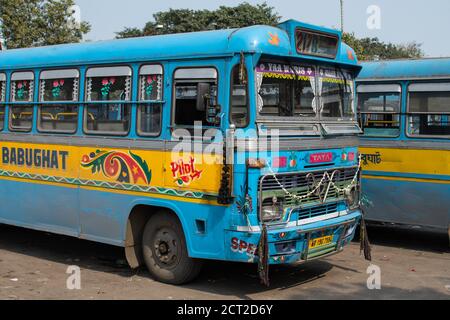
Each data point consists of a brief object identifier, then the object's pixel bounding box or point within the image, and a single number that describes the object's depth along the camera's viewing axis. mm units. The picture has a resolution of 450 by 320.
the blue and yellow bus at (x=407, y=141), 9500
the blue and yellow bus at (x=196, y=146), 6688
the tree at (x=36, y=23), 24375
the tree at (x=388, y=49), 57781
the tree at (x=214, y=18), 46250
